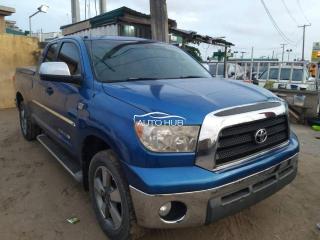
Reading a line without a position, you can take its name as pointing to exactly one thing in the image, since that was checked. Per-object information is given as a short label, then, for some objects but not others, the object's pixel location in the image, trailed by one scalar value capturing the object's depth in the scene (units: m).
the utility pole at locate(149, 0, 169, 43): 5.19
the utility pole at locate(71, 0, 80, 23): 12.79
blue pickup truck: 1.71
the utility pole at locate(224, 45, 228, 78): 10.45
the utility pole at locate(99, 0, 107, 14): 12.08
